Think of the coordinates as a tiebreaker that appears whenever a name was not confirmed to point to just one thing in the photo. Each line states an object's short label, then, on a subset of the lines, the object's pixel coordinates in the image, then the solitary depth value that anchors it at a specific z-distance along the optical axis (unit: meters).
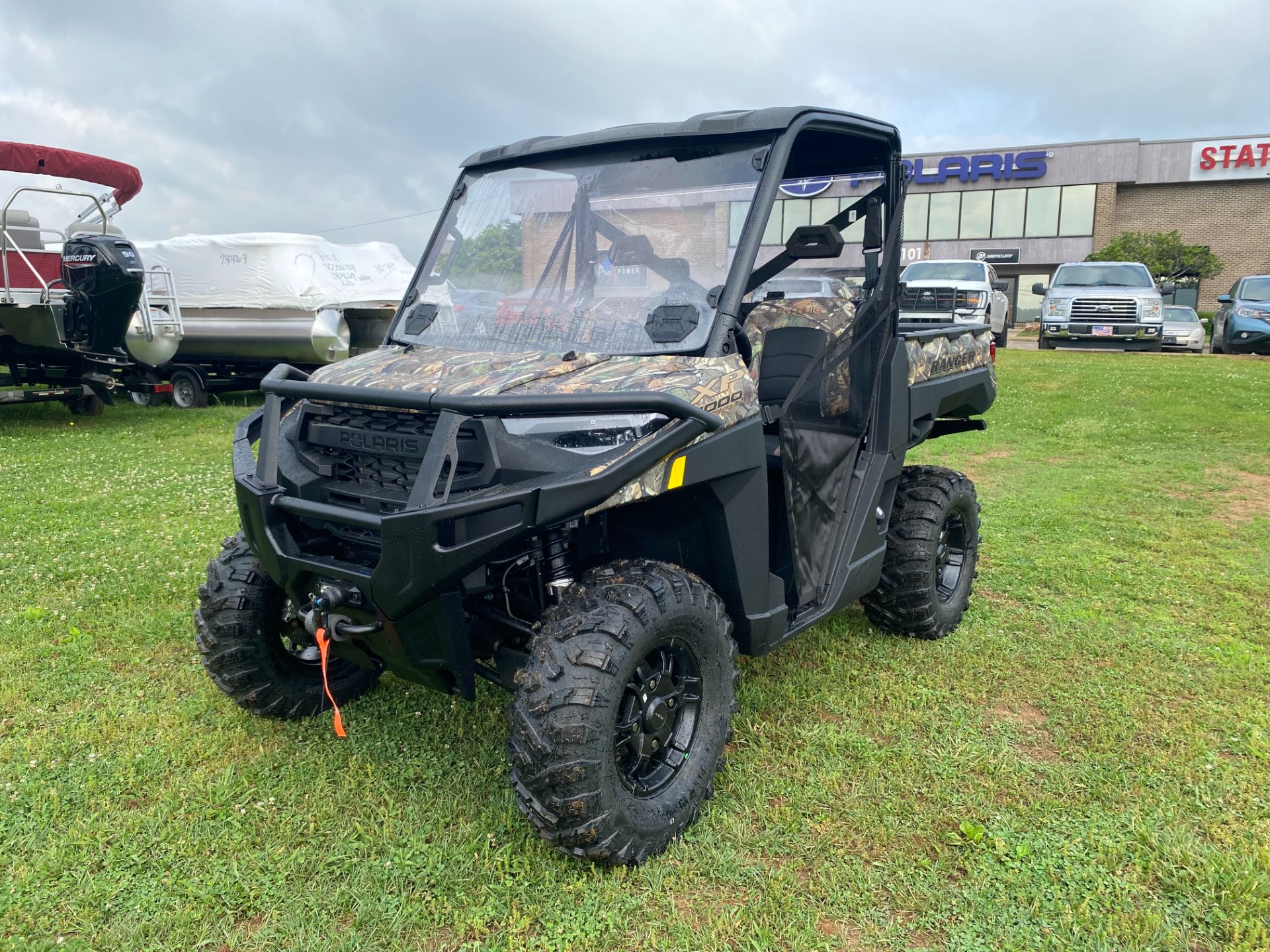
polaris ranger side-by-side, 2.60
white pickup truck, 14.46
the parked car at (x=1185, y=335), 19.78
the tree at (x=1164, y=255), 36.31
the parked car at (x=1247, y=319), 17.66
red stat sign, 38.62
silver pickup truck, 16.75
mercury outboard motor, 9.55
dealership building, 39.34
